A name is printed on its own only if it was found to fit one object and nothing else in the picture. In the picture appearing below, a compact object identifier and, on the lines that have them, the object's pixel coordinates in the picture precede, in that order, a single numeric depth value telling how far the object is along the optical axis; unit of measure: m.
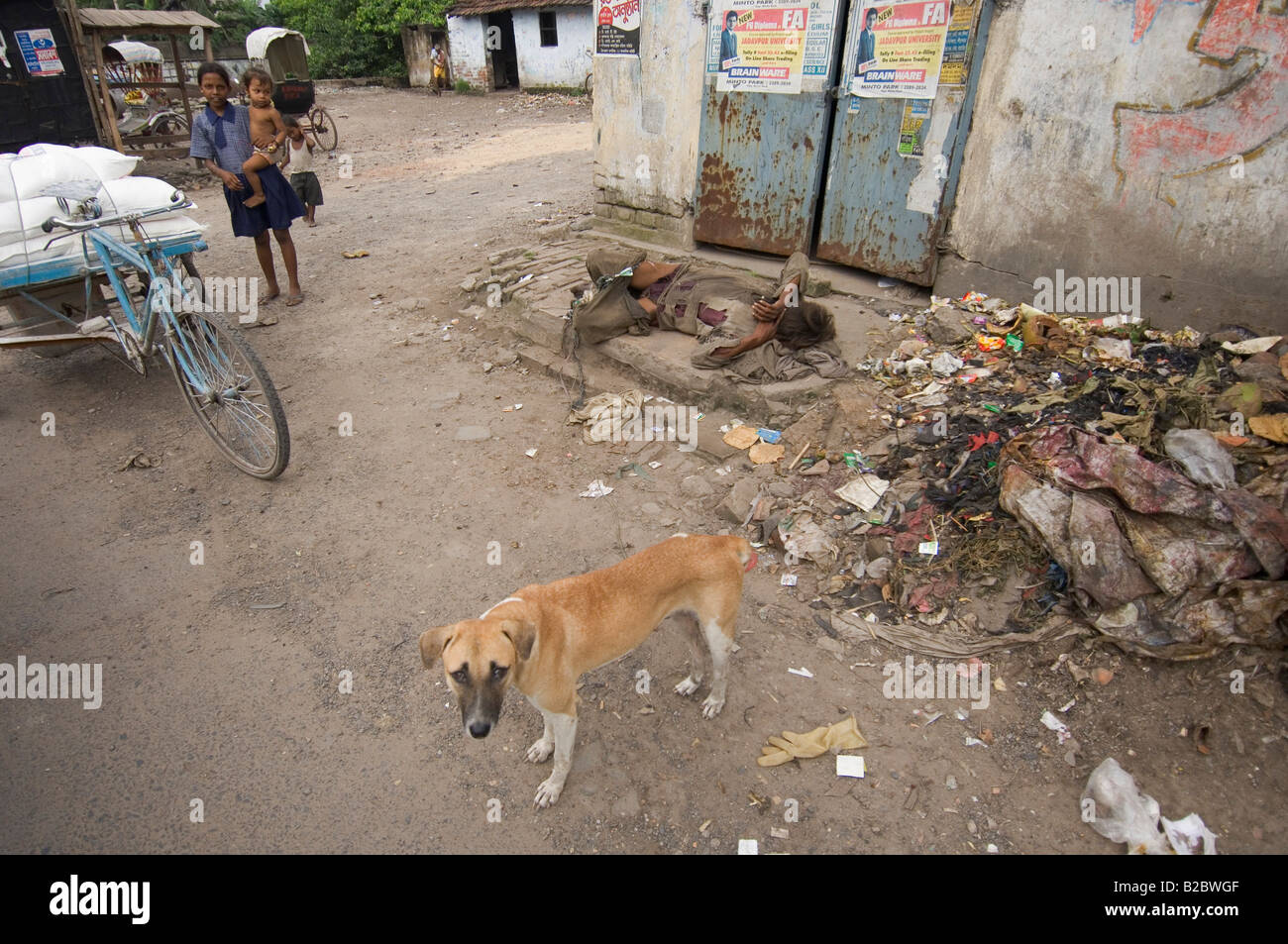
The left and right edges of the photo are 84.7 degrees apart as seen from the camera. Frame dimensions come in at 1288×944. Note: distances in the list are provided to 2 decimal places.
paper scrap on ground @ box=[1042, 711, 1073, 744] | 2.97
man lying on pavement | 5.16
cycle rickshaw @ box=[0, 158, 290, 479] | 4.62
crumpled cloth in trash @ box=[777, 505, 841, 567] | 3.92
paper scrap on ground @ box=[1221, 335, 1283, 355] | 4.51
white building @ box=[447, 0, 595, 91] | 23.81
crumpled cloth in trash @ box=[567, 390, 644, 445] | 5.21
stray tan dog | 2.28
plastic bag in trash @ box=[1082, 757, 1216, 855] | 2.51
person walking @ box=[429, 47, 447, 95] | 26.08
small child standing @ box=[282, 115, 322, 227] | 7.43
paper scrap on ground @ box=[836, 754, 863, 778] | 2.85
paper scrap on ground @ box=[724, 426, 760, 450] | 4.84
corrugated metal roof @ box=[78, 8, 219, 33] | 12.68
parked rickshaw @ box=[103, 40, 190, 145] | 14.42
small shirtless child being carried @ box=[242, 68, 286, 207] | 6.47
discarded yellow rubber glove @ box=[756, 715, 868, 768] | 2.92
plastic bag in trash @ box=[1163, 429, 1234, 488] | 3.32
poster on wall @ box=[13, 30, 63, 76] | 10.90
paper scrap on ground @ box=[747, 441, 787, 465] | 4.66
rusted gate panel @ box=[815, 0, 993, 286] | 5.61
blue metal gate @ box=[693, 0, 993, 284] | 5.63
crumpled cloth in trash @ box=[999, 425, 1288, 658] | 3.02
